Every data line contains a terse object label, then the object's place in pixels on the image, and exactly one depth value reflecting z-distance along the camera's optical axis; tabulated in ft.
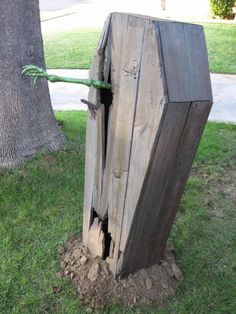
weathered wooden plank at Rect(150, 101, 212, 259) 6.23
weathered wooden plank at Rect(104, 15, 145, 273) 5.89
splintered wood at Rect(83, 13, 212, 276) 5.70
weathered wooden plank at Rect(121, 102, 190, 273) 5.99
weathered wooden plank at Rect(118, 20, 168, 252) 5.59
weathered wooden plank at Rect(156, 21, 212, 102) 5.60
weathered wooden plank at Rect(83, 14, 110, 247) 6.77
